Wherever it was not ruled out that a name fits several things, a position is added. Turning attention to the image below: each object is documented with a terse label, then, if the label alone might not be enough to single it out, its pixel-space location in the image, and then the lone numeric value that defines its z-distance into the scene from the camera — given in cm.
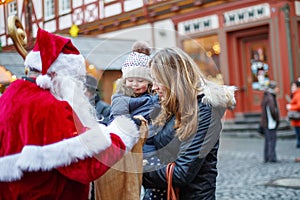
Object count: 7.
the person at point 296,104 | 861
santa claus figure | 175
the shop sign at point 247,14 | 1168
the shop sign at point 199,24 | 1284
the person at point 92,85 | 259
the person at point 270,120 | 739
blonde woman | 199
